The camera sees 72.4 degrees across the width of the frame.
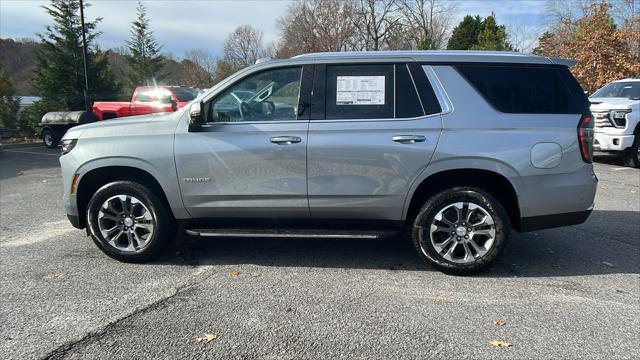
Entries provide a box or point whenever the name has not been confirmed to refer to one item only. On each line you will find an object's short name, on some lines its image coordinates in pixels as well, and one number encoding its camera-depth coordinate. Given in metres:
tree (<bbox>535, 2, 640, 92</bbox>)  16.34
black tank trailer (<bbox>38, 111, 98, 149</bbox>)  14.03
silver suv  3.80
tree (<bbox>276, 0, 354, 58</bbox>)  43.12
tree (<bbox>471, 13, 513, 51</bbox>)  28.06
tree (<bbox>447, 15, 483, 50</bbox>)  34.25
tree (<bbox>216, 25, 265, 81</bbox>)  53.34
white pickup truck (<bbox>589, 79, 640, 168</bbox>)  9.42
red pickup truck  13.85
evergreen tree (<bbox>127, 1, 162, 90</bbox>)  26.94
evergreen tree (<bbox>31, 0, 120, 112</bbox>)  18.11
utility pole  16.40
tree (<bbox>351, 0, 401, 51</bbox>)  45.34
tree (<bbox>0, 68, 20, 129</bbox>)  16.66
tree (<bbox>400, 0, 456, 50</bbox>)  47.50
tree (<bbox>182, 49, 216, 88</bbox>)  41.56
